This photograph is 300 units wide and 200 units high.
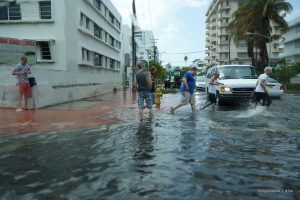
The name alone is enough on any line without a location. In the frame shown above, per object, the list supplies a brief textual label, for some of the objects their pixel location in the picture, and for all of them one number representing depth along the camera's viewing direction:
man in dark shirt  10.84
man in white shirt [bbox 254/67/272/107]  12.34
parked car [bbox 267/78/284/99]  17.42
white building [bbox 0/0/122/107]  15.11
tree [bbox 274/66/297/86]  47.92
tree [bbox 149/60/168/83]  50.01
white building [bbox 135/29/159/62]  108.41
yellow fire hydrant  15.85
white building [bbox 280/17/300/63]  61.38
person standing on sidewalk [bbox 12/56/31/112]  12.92
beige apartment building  96.42
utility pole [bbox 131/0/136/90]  30.24
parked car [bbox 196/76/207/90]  37.81
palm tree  42.81
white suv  14.75
